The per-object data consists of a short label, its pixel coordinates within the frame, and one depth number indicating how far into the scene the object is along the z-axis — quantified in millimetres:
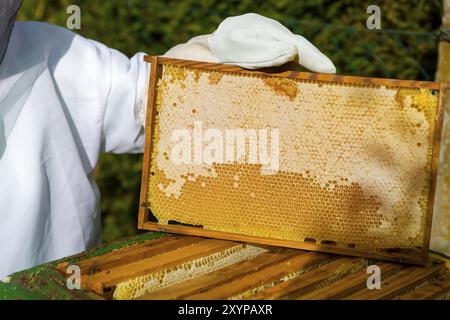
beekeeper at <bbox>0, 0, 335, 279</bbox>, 1529
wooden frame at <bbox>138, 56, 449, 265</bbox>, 1414
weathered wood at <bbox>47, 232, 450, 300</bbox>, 1333
